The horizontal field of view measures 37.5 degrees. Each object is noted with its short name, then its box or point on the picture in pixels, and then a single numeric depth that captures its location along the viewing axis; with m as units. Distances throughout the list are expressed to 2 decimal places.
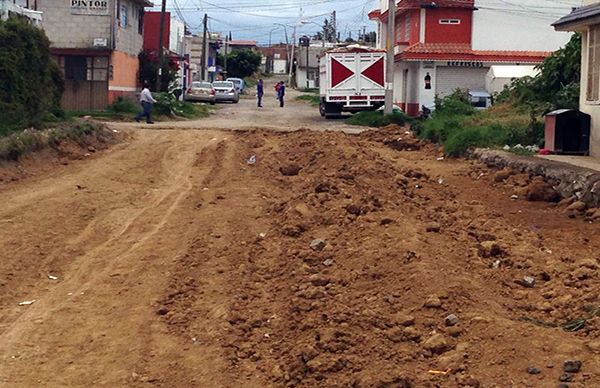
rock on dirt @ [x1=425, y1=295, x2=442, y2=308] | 6.78
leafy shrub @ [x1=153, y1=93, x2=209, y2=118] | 34.59
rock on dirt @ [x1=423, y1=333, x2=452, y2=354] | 6.04
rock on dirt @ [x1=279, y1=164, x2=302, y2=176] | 15.92
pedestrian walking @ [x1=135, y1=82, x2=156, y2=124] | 30.09
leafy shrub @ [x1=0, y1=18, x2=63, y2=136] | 19.25
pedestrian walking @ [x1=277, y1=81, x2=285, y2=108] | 49.81
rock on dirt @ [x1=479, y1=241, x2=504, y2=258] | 9.03
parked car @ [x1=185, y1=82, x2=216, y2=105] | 51.41
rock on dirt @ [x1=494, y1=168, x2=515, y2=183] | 15.49
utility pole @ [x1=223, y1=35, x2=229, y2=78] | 90.62
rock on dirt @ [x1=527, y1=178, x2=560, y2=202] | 13.41
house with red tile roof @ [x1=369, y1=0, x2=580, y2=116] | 38.88
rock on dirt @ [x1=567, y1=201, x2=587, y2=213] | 12.05
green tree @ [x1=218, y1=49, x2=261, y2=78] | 94.94
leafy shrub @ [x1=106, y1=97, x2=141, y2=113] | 34.38
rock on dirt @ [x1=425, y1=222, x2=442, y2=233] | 9.93
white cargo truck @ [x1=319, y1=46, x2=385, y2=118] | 36.44
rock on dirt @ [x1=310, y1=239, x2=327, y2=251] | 9.33
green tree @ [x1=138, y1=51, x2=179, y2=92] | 43.51
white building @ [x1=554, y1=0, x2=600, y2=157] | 16.72
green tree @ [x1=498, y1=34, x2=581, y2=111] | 21.55
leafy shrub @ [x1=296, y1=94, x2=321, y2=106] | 56.56
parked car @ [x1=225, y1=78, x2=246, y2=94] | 69.80
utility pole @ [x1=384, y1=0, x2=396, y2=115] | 33.03
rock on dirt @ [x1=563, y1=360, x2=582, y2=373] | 5.35
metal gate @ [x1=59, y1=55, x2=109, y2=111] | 36.59
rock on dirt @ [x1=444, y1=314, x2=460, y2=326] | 6.45
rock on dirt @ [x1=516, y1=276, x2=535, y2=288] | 7.89
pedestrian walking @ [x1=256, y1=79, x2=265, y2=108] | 47.94
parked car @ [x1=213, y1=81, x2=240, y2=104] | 53.83
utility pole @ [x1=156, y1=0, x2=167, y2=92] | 41.86
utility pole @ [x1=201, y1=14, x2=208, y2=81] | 67.94
